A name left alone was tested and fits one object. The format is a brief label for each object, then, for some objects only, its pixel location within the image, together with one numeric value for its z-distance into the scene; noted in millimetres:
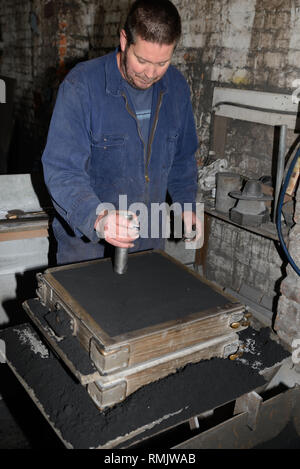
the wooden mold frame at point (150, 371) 1167
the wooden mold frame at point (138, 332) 1122
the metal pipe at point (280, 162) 2504
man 1499
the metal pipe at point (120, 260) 1433
